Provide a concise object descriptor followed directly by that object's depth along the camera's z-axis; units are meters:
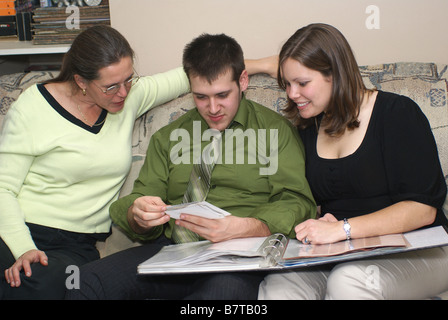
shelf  2.43
